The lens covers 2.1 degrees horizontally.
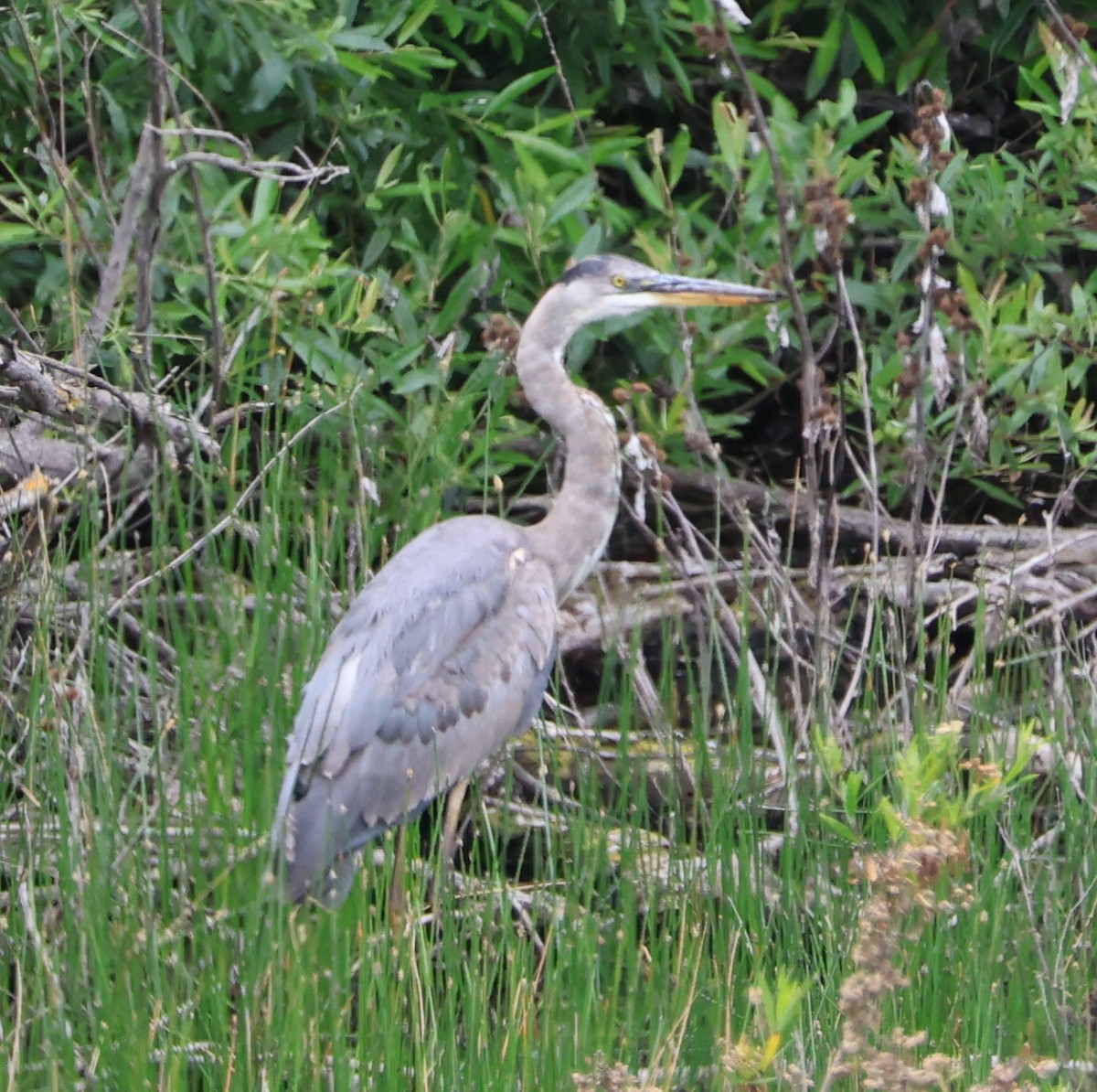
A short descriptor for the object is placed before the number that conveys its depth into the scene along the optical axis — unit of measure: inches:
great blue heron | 1158.1
